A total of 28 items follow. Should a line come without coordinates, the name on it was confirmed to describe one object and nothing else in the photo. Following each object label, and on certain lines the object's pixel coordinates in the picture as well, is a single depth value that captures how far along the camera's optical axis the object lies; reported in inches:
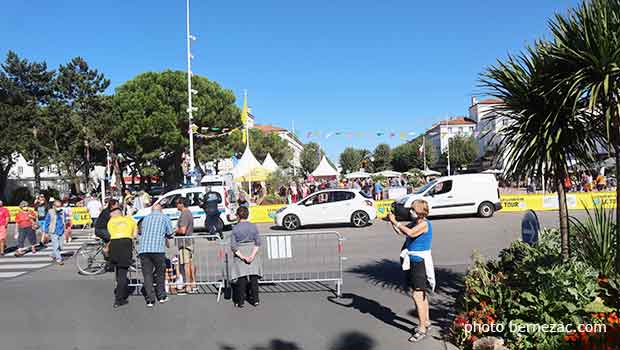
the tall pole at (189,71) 1072.9
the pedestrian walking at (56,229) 442.9
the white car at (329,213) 656.4
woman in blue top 200.1
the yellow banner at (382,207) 794.0
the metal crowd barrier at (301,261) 291.3
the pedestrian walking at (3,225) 489.1
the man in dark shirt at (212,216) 500.4
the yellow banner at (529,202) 795.4
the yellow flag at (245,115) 1316.4
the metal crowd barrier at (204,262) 299.9
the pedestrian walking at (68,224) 611.4
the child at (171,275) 303.4
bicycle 385.7
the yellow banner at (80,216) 798.5
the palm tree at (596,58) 174.6
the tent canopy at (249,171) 1114.1
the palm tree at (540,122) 196.5
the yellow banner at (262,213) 803.4
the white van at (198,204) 633.6
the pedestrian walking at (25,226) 484.1
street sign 254.8
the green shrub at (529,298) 168.6
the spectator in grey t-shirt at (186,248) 299.4
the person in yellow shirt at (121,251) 277.1
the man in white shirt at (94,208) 599.2
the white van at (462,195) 685.3
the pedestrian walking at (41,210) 526.5
